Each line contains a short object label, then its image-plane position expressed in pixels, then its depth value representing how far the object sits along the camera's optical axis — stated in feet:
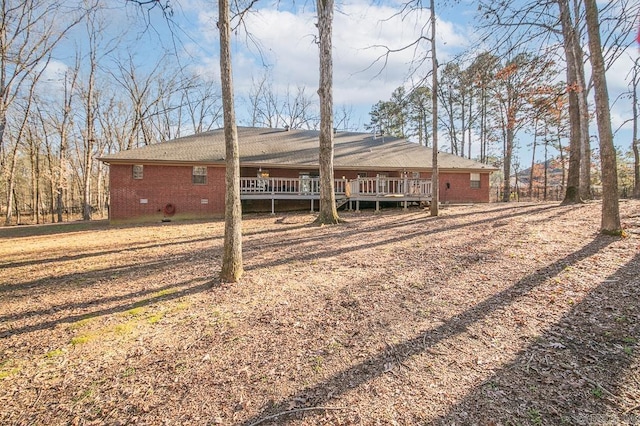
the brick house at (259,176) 47.73
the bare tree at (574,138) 36.09
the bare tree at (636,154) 50.88
